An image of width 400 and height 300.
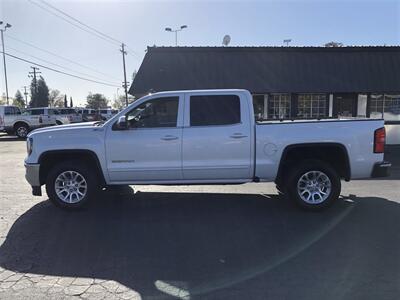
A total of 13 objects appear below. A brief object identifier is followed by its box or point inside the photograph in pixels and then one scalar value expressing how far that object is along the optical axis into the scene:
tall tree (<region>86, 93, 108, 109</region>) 120.06
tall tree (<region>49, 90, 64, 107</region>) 115.75
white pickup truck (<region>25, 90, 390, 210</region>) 6.34
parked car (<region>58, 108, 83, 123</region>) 29.46
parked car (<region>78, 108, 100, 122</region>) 33.31
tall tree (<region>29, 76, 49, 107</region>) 93.22
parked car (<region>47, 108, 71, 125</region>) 27.89
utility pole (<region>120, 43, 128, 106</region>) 58.55
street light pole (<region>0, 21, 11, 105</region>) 38.53
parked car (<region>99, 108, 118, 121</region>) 44.69
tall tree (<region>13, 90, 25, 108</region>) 113.75
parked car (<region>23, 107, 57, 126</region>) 26.38
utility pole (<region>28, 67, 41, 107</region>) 83.07
